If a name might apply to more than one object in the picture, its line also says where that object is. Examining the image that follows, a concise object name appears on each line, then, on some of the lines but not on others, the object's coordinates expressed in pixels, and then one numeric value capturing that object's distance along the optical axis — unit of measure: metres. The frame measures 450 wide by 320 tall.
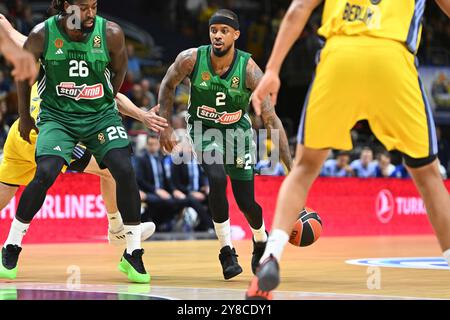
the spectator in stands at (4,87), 17.28
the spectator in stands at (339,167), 17.98
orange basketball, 8.01
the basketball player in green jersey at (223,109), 7.99
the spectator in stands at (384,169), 18.31
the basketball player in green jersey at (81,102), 7.18
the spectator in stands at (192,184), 15.93
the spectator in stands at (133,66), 20.23
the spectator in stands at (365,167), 18.34
